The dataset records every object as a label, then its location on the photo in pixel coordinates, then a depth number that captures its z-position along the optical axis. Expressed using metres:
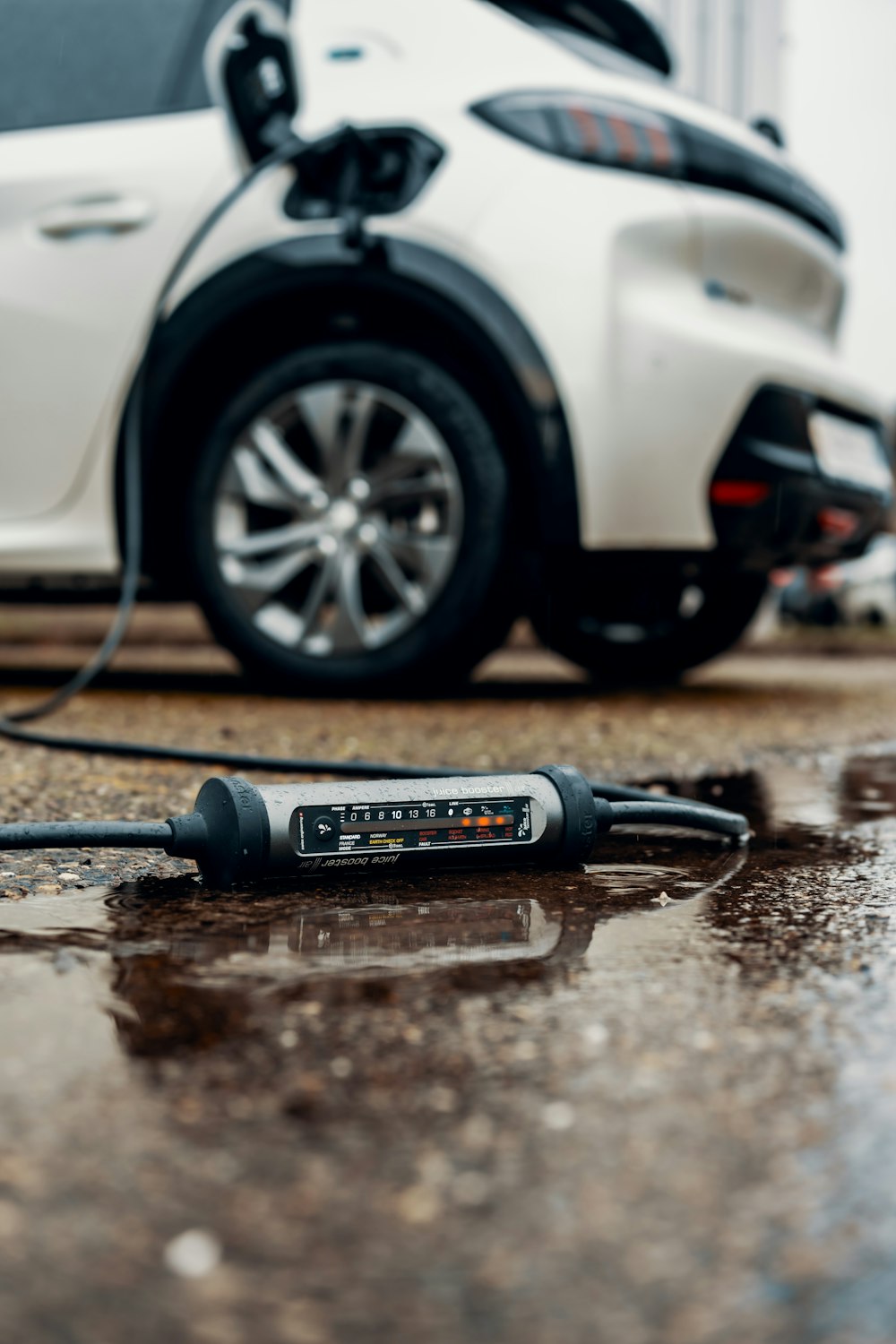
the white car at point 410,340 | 3.29
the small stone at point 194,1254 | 0.78
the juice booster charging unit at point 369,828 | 1.60
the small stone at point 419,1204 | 0.84
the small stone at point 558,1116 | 0.98
